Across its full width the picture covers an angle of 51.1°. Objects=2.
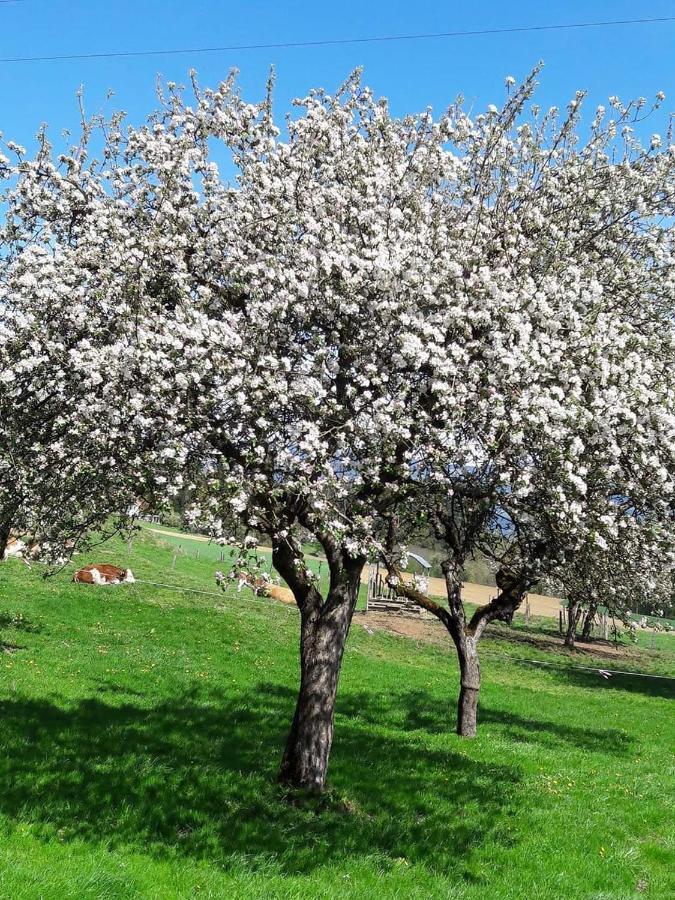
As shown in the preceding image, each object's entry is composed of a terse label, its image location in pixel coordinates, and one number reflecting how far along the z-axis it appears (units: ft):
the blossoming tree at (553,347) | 29.45
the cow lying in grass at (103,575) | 102.53
